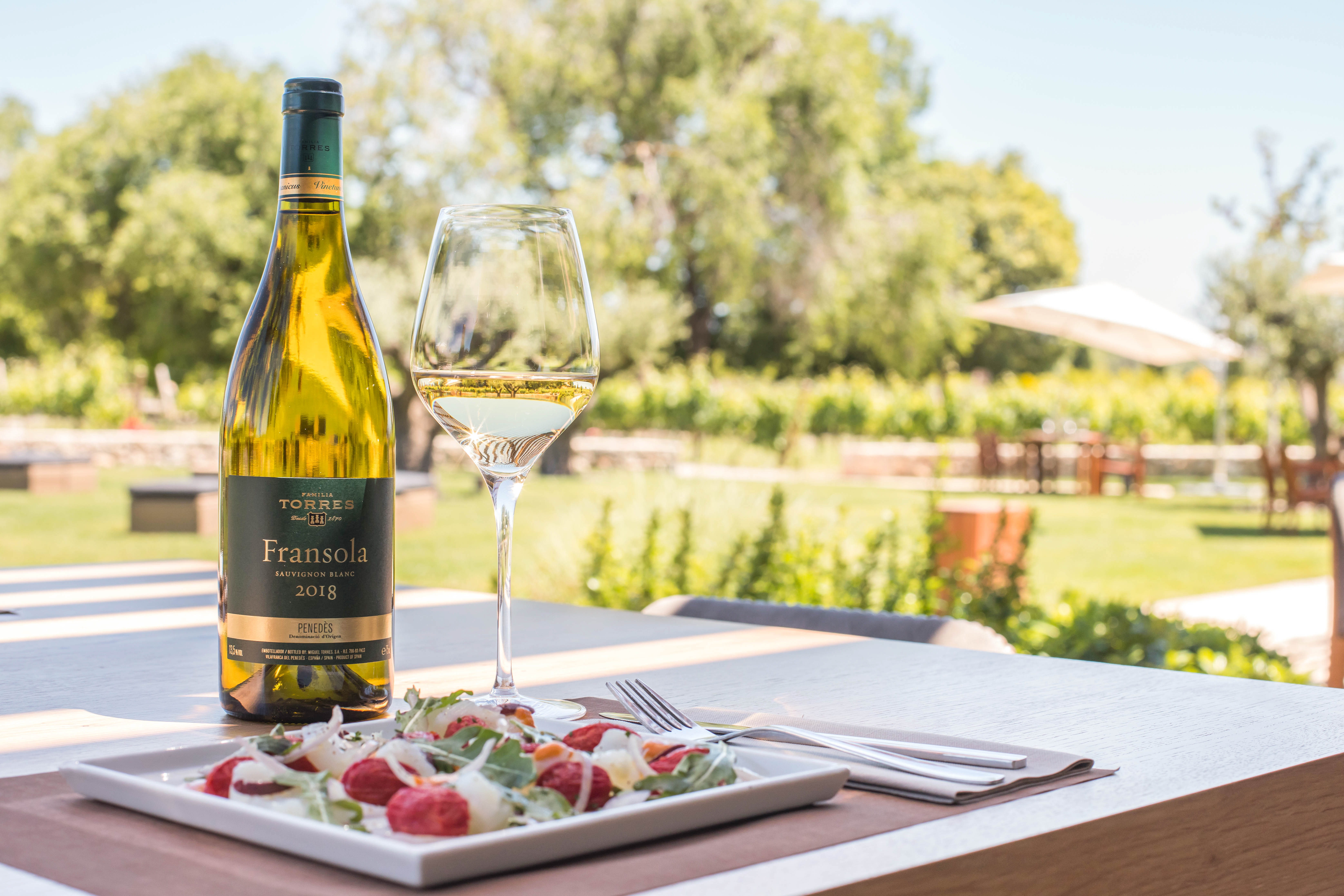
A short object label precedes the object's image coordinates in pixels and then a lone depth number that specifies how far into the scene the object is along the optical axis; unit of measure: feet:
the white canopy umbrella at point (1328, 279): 27.09
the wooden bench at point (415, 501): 33.50
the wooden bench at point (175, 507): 31.12
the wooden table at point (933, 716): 2.10
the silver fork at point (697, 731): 2.37
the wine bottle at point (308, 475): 2.92
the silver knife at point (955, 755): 2.47
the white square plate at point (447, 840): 1.67
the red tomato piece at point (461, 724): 2.24
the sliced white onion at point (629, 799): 2.00
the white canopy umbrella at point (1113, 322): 50.14
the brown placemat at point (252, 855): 1.72
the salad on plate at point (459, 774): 1.77
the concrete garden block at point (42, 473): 41.83
